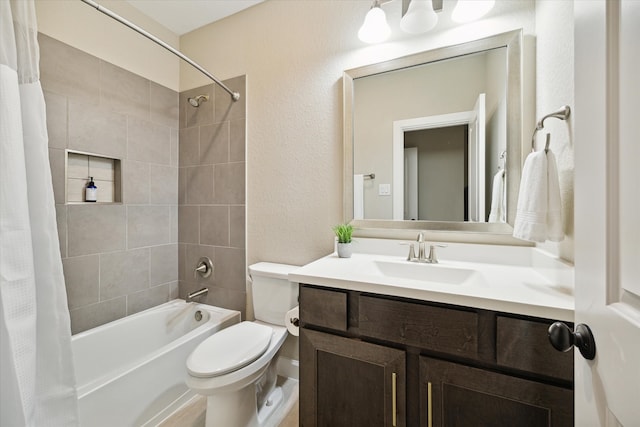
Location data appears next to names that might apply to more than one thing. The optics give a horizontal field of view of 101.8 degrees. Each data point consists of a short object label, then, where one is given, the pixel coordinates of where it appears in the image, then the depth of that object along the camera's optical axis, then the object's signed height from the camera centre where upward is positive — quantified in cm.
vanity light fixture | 120 +95
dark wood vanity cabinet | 72 -49
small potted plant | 136 -15
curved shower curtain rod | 118 +92
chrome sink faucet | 124 -20
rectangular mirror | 121 +37
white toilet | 112 -68
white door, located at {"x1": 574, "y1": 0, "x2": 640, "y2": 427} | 38 +1
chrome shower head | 198 +87
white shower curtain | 80 -15
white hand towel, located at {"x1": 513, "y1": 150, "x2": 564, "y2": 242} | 87 +4
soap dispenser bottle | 162 +13
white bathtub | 117 -83
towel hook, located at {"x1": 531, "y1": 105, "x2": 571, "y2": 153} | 83 +32
